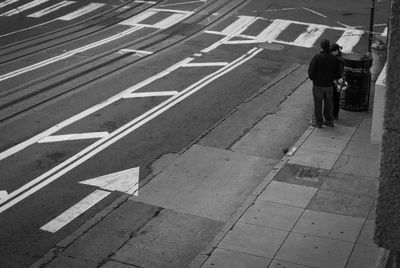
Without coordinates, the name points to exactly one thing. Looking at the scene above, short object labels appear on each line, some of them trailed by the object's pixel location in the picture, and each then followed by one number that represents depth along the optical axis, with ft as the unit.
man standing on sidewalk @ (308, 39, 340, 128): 49.47
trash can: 53.88
